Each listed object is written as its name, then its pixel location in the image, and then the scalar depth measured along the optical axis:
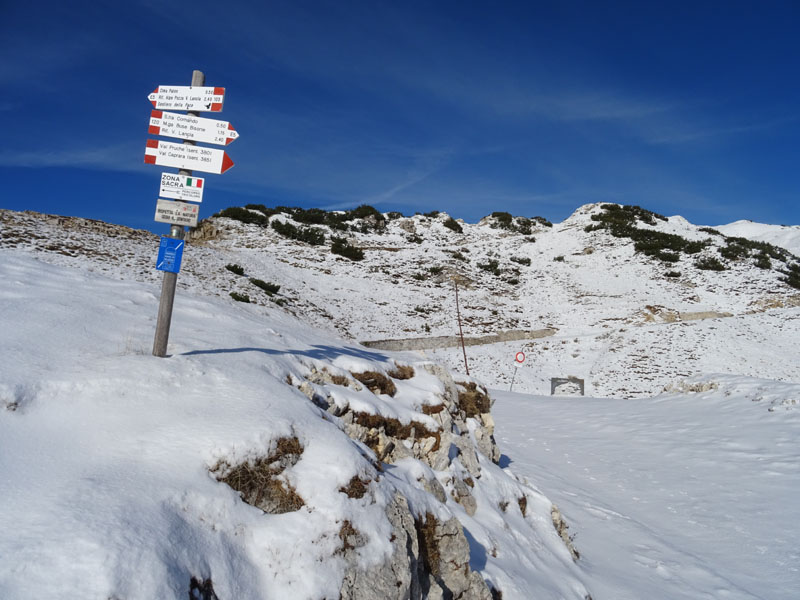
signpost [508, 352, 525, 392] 28.62
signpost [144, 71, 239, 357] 6.02
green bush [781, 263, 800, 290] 39.28
